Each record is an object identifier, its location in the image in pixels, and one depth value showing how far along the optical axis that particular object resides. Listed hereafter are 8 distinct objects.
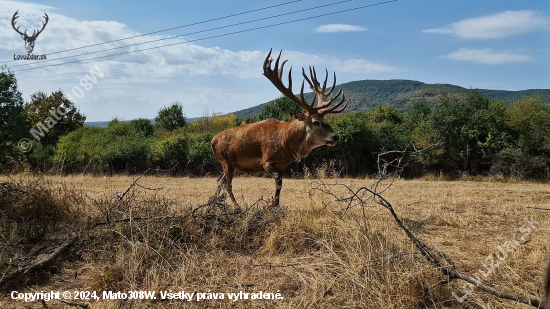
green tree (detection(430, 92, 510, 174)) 18.05
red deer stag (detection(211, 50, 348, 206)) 6.86
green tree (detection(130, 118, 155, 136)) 30.04
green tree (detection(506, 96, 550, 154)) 17.23
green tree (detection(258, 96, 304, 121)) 31.27
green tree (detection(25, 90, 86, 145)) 27.55
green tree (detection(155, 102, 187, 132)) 33.38
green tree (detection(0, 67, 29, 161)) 19.20
